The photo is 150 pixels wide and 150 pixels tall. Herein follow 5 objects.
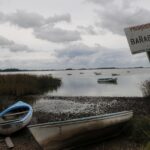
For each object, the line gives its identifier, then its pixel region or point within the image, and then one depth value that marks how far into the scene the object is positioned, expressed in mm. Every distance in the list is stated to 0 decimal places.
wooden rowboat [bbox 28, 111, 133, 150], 4358
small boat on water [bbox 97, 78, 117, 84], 24577
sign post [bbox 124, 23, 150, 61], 2886
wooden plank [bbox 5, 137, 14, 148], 4929
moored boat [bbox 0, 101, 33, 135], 5515
